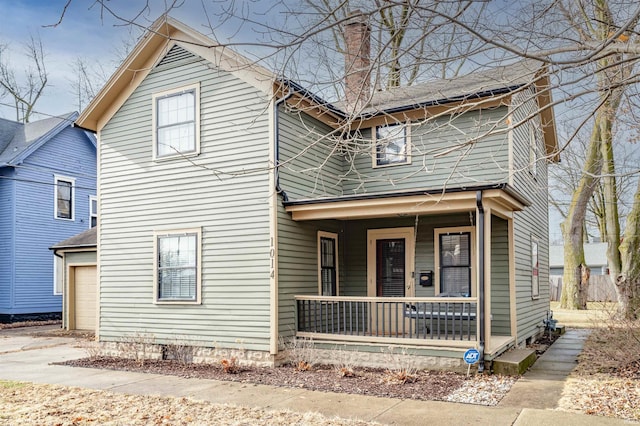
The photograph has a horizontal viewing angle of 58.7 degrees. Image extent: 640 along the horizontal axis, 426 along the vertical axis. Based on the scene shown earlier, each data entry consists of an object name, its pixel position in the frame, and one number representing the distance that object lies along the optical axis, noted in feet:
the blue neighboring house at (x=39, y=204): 63.87
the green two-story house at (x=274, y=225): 32.45
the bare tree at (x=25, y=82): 81.10
